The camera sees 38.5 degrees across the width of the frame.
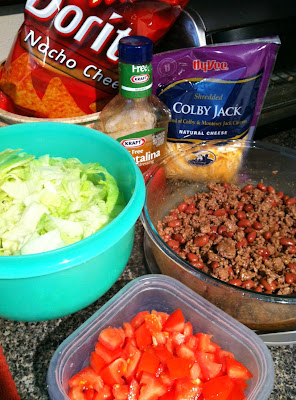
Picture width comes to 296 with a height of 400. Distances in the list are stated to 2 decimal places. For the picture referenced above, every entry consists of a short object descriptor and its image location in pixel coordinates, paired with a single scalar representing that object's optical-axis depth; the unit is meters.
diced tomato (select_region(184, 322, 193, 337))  0.34
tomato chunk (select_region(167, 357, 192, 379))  0.31
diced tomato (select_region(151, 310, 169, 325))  0.35
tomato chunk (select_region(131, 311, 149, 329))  0.35
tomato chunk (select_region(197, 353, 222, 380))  0.32
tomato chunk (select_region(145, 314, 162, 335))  0.33
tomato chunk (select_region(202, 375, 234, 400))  0.30
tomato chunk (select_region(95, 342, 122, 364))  0.32
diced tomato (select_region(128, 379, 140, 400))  0.30
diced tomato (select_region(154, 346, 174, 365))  0.32
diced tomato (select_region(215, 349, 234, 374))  0.33
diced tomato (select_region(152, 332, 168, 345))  0.33
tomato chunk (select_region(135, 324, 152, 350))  0.33
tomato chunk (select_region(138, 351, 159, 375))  0.31
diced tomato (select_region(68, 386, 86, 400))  0.30
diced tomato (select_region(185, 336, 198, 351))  0.33
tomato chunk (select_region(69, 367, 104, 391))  0.31
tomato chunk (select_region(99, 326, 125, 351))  0.33
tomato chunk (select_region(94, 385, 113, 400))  0.30
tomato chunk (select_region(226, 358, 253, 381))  0.31
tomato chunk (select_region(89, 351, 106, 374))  0.32
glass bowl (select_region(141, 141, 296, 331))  0.46
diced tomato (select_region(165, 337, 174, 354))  0.33
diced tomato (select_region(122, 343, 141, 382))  0.31
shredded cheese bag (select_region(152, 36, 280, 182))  0.48
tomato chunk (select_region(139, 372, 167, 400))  0.30
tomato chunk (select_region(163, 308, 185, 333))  0.34
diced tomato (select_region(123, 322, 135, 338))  0.34
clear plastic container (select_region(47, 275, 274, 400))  0.31
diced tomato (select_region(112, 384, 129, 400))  0.30
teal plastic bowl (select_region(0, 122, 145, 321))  0.31
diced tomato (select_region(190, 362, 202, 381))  0.31
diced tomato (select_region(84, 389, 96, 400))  0.31
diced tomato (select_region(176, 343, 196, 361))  0.32
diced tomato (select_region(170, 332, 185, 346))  0.33
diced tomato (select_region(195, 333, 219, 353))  0.33
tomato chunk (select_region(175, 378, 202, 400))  0.30
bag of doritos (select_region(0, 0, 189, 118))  0.47
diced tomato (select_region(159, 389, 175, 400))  0.30
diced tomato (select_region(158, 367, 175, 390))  0.31
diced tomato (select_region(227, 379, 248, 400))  0.30
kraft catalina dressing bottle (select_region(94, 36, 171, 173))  0.45
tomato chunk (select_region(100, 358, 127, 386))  0.31
